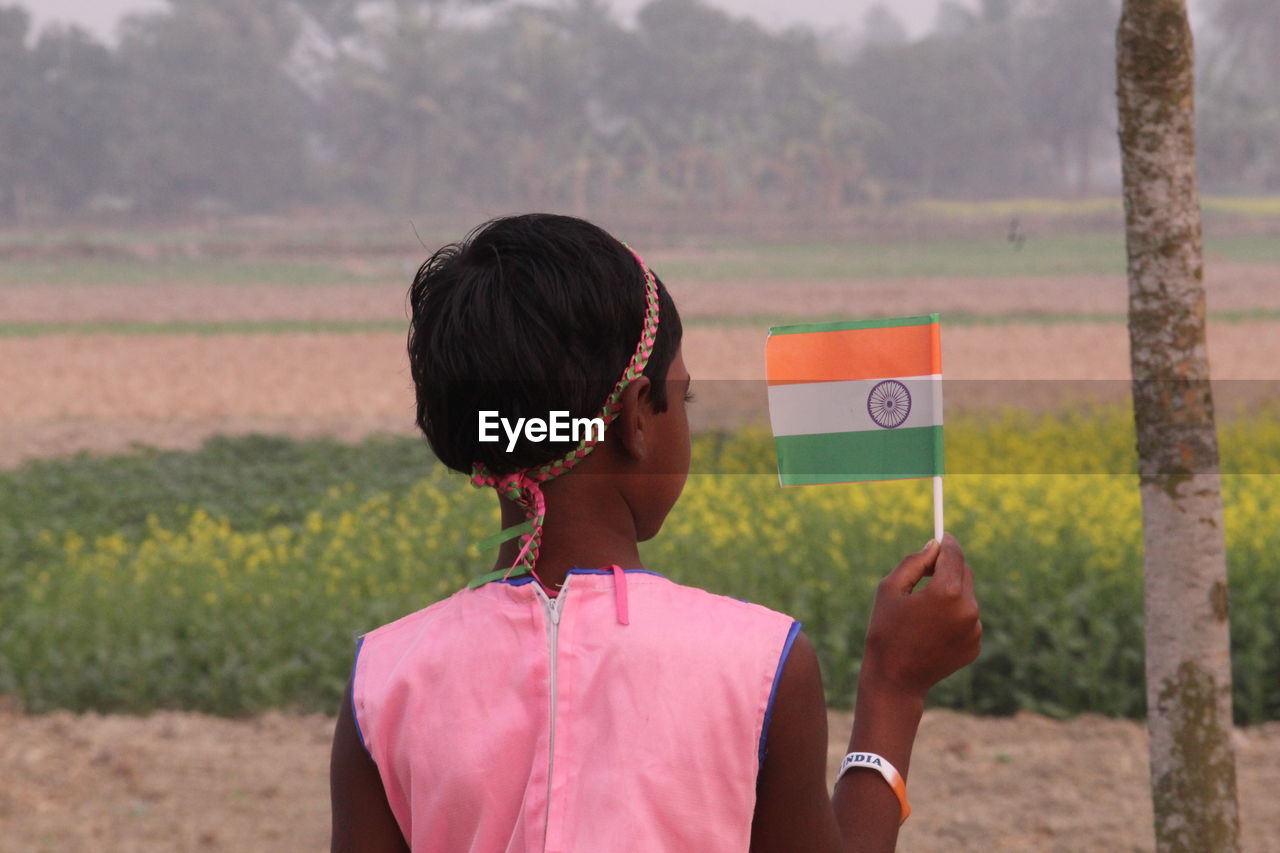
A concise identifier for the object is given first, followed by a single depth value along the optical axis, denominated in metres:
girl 2.75
